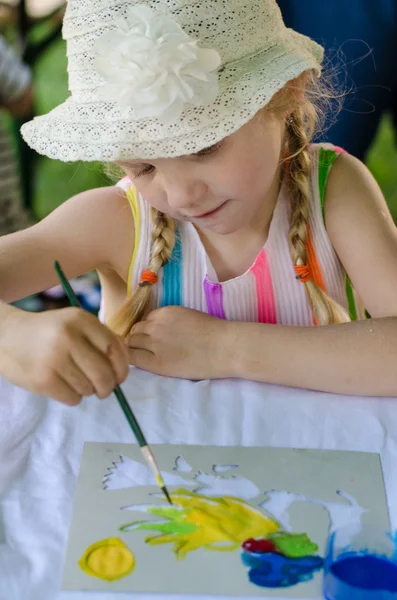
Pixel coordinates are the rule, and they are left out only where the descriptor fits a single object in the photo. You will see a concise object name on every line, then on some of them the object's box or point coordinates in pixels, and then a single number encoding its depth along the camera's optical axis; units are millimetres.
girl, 743
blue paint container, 536
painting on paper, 560
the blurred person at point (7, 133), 1703
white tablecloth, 636
